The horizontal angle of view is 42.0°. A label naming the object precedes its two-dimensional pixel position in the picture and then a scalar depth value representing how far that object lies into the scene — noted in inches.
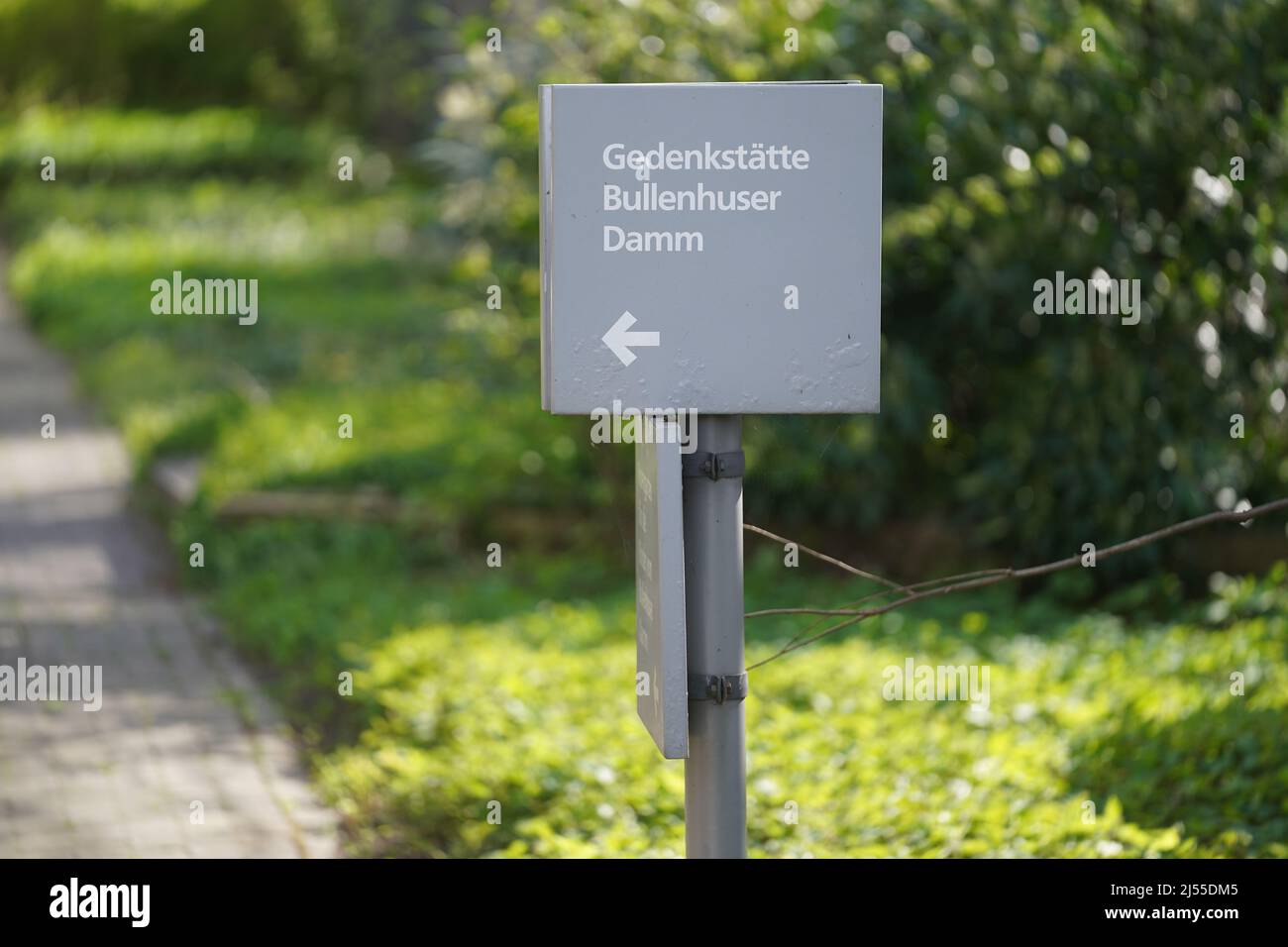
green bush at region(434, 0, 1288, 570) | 261.0
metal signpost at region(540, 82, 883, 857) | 122.6
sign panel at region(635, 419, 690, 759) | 123.0
